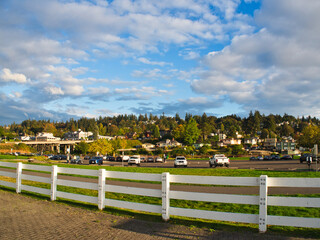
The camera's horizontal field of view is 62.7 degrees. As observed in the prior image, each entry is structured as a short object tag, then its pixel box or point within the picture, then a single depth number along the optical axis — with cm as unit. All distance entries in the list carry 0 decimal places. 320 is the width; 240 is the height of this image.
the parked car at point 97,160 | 5177
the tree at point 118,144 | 10362
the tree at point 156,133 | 18512
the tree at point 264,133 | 17961
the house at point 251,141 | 17494
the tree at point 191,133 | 13112
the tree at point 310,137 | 8725
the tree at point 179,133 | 15829
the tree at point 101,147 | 8600
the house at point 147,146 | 14425
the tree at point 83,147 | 10352
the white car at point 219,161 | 3412
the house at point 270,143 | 15882
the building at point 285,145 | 14591
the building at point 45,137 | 17775
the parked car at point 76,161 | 5770
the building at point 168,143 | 15258
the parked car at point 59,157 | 7679
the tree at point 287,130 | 19750
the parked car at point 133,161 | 4508
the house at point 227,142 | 15440
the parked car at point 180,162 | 3772
